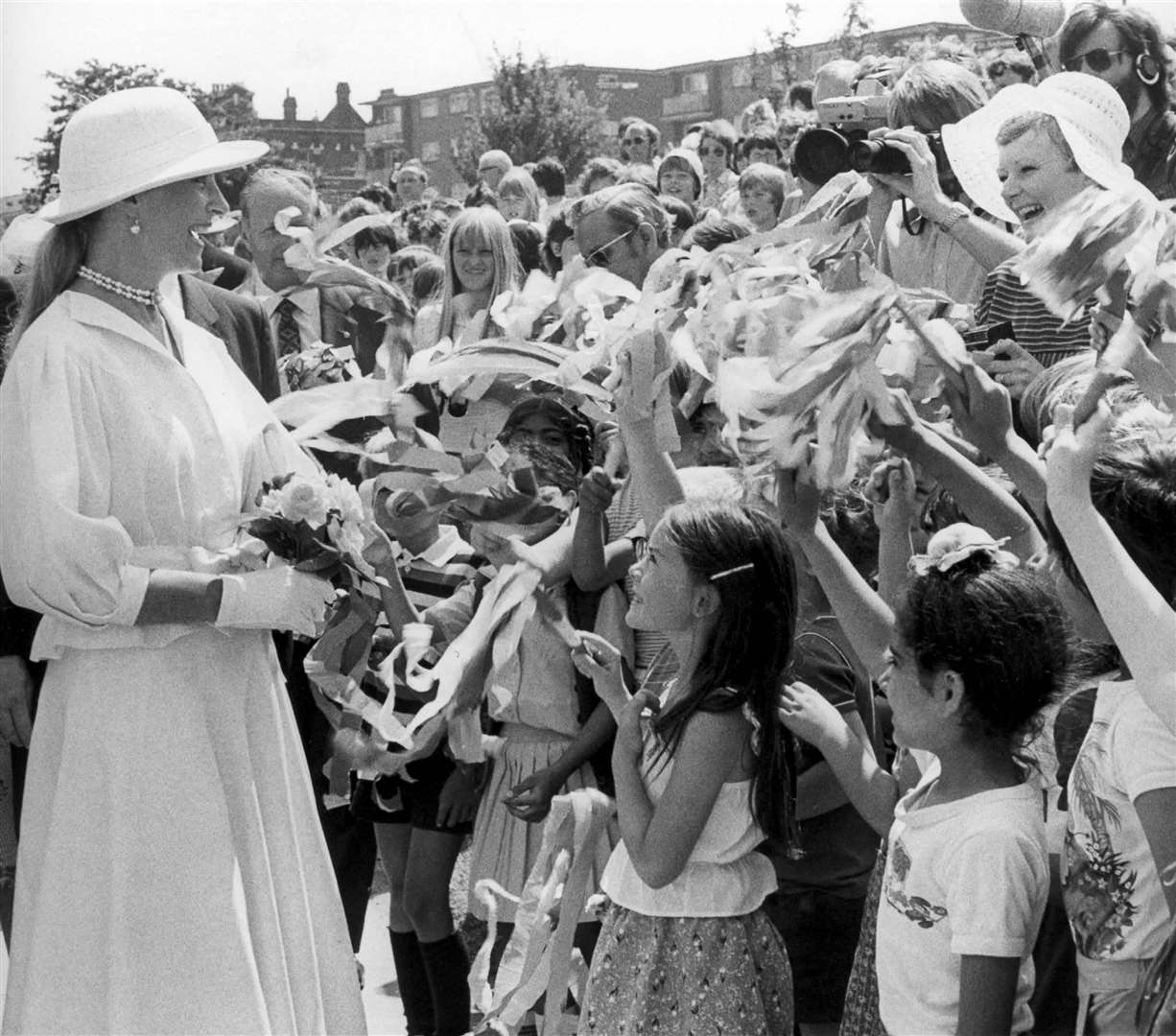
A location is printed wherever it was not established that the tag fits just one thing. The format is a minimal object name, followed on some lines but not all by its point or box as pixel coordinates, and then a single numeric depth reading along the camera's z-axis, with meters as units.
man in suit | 5.00
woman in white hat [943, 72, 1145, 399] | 3.11
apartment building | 42.69
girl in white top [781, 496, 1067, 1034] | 2.31
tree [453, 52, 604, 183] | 31.64
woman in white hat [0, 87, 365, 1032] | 3.02
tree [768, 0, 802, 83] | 15.85
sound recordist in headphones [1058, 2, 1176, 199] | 4.45
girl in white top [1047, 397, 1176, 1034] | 2.04
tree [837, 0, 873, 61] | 13.08
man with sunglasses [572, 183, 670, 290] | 4.50
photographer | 3.71
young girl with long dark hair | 2.75
